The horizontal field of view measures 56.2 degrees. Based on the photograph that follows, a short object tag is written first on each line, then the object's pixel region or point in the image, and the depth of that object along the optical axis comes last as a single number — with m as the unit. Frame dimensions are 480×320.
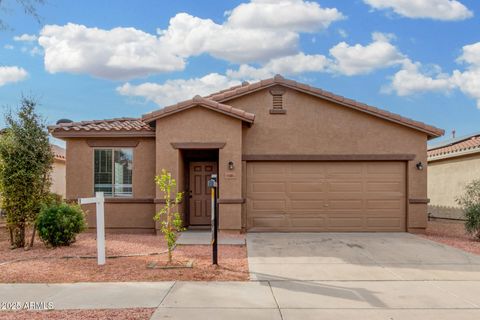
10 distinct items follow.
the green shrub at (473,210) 12.92
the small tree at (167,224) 8.66
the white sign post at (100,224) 8.87
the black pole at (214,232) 8.80
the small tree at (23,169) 11.03
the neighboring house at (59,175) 22.56
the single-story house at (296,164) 13.90
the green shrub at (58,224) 10.90
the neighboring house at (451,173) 17.89
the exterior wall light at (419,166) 14.02
